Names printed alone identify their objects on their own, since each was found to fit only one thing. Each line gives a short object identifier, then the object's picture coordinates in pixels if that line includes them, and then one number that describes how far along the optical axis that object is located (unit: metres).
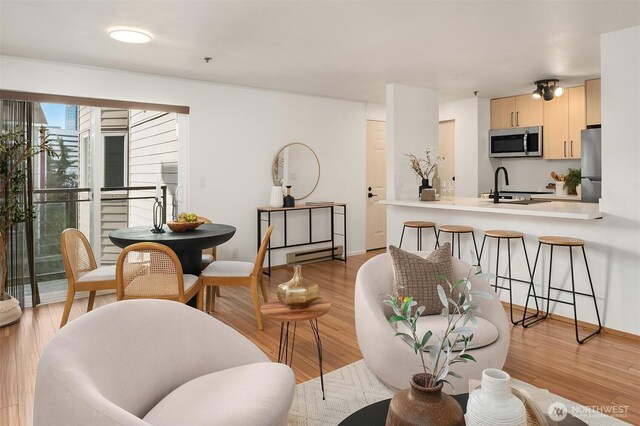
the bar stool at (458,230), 4.28
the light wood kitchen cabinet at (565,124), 5.57
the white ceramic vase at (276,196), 5.57
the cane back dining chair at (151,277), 3.01
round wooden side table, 2.17
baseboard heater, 5.93
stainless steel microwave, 6.00
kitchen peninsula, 3.50
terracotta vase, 1.22
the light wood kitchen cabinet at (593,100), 5.09
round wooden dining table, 3.24
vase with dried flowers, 5.16
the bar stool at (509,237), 3.82
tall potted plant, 3.70
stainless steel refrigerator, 4.91
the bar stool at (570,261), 3.39
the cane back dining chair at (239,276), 3.56
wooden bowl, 3.56
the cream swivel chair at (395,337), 2.23
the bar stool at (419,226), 4.70
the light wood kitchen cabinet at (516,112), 6.01
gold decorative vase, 2.26
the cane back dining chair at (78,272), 3.32
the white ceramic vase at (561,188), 5.85
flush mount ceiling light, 3.33
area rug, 2.21
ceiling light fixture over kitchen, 5.19
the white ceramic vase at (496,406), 1.14
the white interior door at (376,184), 6.88
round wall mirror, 5.80
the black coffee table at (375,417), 1.37
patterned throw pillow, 2.49
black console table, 5.52
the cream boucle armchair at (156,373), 1.22
